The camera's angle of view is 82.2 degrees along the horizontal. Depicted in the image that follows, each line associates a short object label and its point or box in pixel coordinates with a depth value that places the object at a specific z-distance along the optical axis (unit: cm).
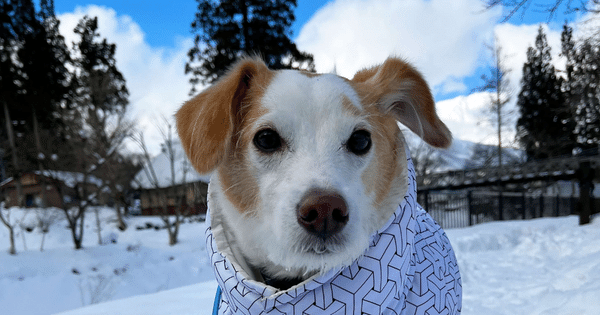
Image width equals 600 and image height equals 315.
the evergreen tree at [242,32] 1714
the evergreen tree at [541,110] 2475
